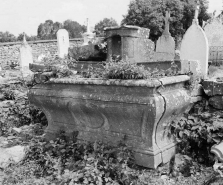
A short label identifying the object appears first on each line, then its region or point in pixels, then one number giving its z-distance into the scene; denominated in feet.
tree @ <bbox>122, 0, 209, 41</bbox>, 79.03
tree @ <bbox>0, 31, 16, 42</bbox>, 122.52
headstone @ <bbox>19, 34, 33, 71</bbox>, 39.83
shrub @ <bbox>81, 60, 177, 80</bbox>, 9.79
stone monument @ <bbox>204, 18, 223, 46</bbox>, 44.45
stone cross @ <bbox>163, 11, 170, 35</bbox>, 28.20
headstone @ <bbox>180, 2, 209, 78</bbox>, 13.41
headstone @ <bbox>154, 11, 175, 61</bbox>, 26.30
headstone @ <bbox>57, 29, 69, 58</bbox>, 47.88
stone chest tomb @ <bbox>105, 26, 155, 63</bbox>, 15.16
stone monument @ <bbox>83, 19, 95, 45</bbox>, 45.91
